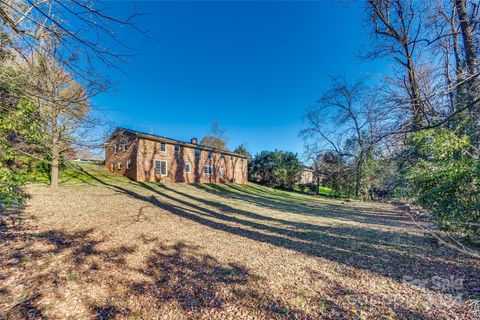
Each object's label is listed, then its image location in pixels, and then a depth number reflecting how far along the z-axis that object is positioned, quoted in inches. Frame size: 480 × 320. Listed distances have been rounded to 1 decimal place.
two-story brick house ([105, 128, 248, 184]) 735.7
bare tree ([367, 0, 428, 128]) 285.9
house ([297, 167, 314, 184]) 1405.0
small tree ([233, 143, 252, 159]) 1446.5
